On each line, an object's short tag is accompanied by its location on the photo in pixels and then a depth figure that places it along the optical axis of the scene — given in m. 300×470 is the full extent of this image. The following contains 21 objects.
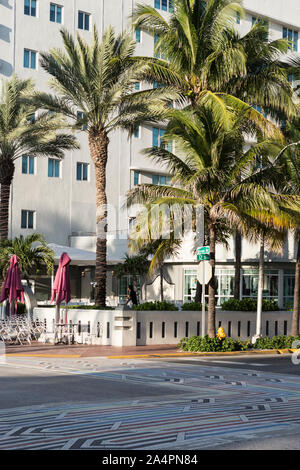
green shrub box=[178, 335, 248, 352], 22.86
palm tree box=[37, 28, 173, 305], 26.08
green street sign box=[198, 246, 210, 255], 22.62
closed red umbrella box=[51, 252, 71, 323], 24.23
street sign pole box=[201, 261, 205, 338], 23.02
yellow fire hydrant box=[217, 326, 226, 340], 23.35
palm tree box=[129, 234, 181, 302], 22.95
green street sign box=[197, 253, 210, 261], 22.70
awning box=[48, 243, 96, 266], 35.26
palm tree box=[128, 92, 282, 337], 22.69
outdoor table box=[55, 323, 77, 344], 24.28
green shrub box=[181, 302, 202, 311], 27.05
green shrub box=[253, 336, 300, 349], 25.05
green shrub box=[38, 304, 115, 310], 25.70
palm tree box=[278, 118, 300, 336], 26.06
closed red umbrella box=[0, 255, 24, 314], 25.05
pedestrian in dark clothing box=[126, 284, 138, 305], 32.12
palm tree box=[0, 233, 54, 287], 27.28
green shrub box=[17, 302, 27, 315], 30.28
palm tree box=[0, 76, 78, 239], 30.81
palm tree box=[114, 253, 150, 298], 39.81
